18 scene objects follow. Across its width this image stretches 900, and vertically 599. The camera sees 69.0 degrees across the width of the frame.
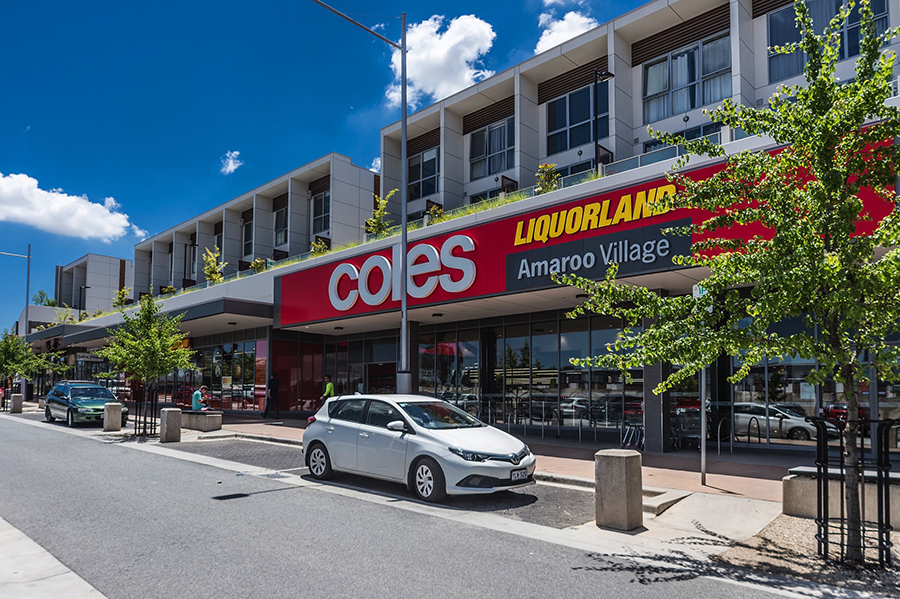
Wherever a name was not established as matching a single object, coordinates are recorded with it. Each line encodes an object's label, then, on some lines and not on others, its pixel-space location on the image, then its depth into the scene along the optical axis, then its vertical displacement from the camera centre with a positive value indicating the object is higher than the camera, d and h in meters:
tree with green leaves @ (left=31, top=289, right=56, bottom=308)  82.25 +6.26
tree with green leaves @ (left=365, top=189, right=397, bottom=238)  23.16 +4.53
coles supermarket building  14.85 +2.54
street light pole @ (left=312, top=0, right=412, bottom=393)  16.06 +1.83
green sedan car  23.55 -1.98
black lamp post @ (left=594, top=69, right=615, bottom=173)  20.67 +8.65
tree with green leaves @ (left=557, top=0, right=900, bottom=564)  6.35 +1.08
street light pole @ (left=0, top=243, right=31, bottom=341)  44.00 +4.99
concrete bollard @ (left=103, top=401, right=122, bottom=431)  21.91 -2.32
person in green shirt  23.28 -1.37
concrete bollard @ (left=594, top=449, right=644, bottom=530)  8.01 -1.69
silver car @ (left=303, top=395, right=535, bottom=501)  9.36 -1.48
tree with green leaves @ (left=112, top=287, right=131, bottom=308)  49.38 +3.75
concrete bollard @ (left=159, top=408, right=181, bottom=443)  18.66 -2.22
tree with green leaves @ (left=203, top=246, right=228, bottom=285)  33.00 +4.28
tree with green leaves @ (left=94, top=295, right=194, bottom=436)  21.88 -0.01
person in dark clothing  26.98 -1.69
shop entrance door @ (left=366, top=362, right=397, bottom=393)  25.59 -1.06
